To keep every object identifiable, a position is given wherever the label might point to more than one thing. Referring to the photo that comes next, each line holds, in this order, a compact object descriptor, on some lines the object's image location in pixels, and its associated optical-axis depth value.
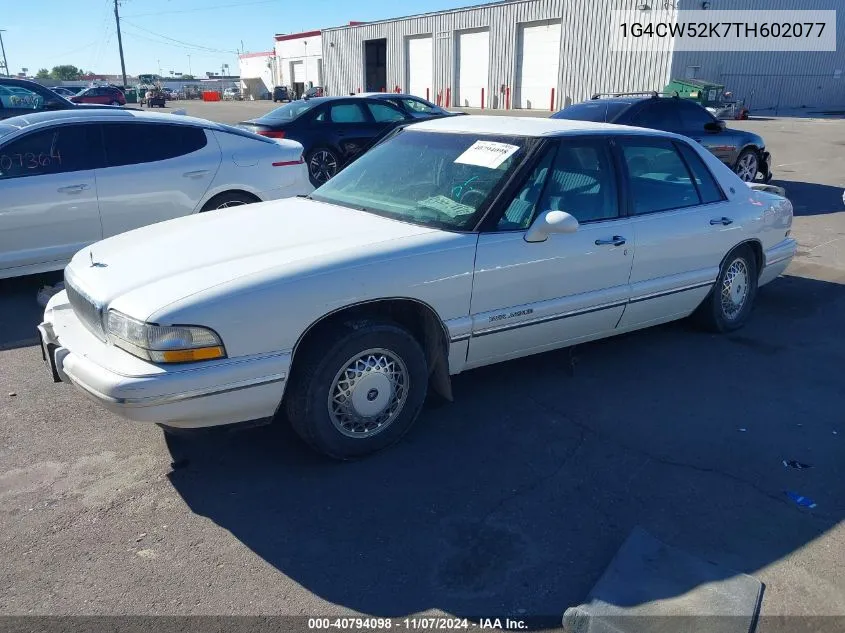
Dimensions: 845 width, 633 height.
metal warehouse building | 33.91
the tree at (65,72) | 124.47
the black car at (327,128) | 11.66
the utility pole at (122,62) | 65.56
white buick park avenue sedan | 3.12
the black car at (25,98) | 12.83
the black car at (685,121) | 10.23
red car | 39.72
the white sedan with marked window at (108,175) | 5.96
